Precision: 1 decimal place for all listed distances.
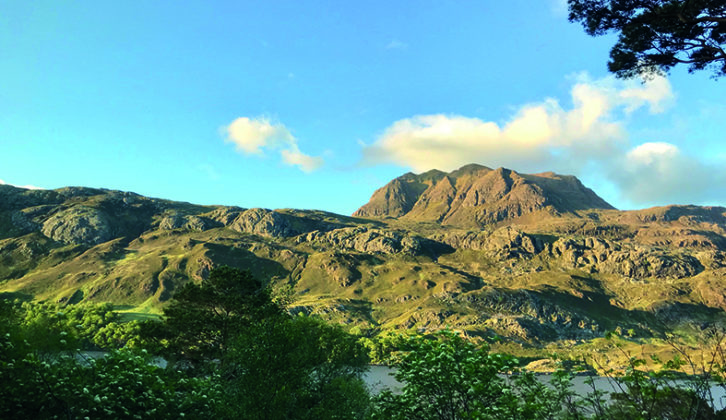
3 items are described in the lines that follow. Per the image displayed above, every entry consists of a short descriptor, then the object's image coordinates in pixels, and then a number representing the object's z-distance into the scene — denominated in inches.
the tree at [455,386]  582.9
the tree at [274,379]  781.9
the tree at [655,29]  868.6
